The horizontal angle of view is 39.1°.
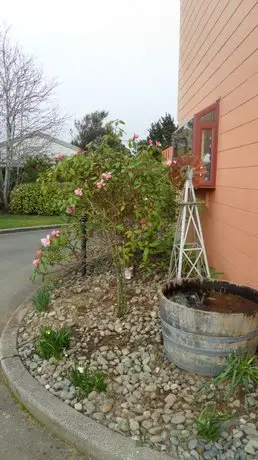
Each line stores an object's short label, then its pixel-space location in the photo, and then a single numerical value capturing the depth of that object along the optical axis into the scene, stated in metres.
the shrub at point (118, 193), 3.14
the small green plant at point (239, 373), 2.24
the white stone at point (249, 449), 1.92
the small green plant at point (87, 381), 2.42
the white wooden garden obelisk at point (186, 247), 3.57
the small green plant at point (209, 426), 1.99
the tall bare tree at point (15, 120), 12.78
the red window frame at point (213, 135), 4.07
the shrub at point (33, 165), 14.21
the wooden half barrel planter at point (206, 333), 2.37
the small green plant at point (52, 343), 2.85
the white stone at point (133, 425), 2.12
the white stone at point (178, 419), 2.15
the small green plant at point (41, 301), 3.67
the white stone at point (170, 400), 2.31
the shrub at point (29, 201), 12.83
